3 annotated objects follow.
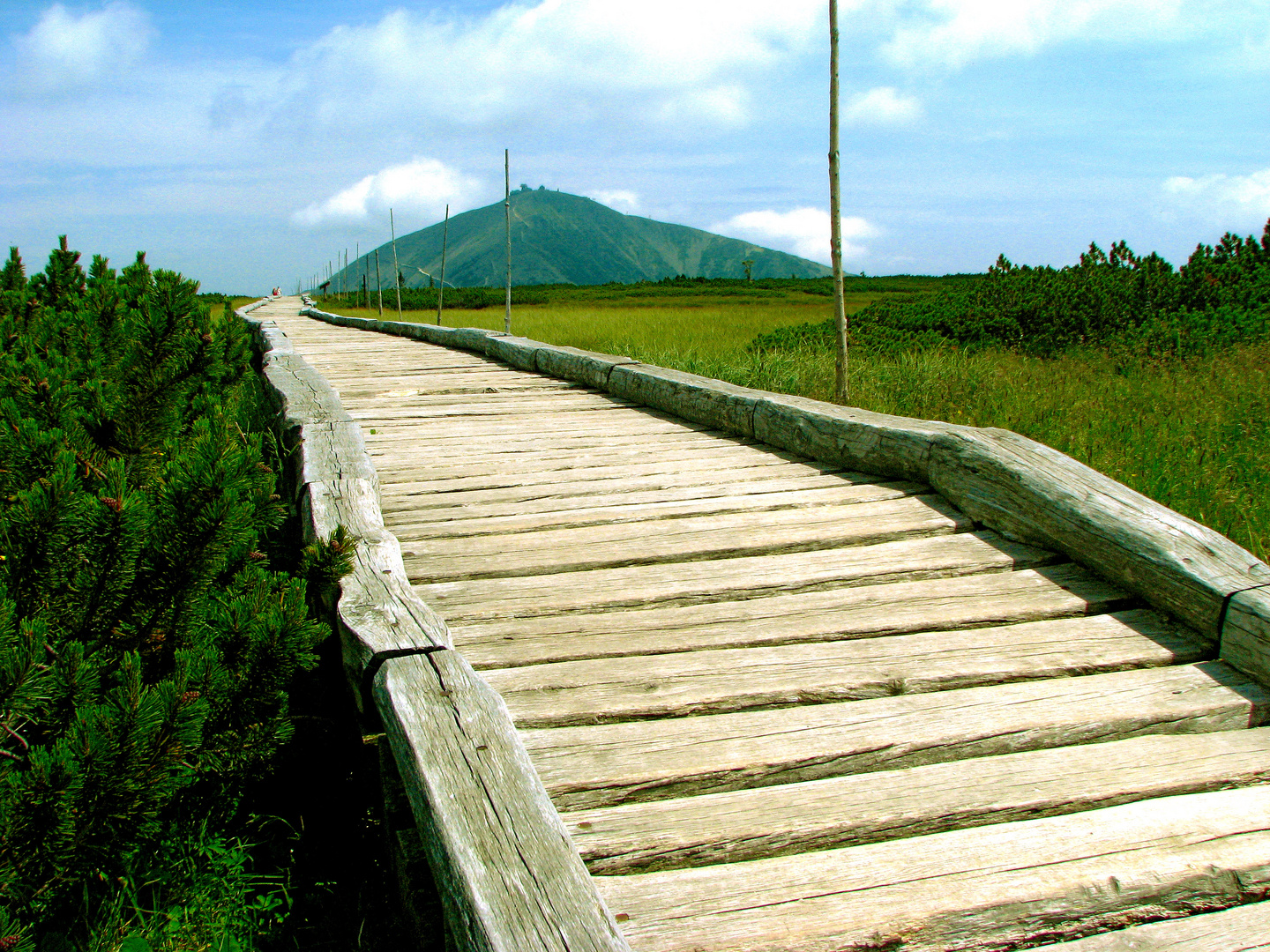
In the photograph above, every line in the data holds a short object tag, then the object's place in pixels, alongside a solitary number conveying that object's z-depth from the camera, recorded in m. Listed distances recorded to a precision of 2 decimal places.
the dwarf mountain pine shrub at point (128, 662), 1.47
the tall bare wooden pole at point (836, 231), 6.29
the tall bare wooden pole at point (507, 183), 14.45
